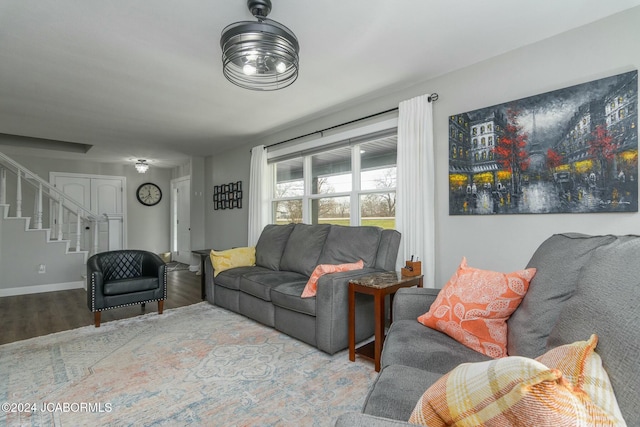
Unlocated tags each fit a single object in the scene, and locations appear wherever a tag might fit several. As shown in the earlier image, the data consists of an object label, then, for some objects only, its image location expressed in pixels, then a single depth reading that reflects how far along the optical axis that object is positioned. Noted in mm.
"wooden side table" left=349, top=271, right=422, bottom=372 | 2197
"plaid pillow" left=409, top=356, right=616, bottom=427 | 504
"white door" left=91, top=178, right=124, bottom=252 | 6840
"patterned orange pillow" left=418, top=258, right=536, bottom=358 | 1467
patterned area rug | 1715
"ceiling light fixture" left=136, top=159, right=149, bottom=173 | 6205
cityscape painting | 1993
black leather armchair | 3084
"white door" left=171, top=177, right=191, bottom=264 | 7223
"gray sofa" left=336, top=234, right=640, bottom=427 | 675
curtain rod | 2930
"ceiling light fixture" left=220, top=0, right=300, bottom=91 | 1829
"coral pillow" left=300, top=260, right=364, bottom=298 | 2555
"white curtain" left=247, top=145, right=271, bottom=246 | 4797
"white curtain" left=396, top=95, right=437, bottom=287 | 2887
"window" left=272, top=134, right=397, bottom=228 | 3479
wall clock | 7496
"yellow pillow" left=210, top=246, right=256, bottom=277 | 3684
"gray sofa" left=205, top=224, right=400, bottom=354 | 2439
